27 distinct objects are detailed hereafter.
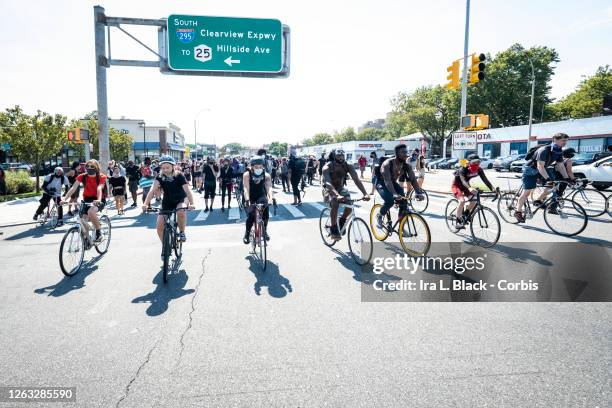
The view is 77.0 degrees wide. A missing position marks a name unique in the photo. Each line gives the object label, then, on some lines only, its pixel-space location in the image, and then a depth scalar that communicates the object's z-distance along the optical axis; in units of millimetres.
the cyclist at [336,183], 7098
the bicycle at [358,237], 6207
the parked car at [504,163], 35200
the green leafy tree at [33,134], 19938
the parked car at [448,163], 49406
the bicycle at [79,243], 5805
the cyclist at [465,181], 7664
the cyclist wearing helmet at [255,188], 6777
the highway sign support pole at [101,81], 13625
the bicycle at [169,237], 5529
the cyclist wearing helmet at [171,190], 6219
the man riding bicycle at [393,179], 6794
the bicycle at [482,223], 6977
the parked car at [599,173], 17094
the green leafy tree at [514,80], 56938
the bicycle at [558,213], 7840
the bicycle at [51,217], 10930
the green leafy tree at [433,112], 66075
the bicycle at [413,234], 6367
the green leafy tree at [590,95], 54281
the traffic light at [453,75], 15906
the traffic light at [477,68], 14766
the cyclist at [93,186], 6957
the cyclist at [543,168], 8523
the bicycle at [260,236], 6217
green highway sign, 14570
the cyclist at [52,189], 10922
